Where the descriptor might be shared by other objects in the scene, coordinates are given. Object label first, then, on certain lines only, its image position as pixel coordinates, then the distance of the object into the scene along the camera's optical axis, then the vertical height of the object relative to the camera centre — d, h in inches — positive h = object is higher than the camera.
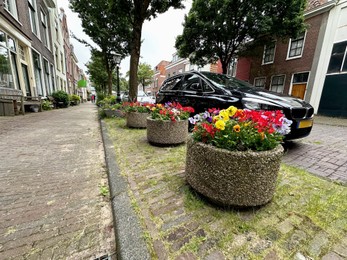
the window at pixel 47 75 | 491.7 +53.9
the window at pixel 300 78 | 434.9 +70.7
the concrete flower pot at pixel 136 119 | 196.7 -27.3
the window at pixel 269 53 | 509.4 +155.0
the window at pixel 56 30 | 623.7 +246.0
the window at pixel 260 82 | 550.2 +69.2
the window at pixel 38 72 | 422.9 +52.7
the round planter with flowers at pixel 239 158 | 57.5 -20.4
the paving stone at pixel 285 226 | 52.9 -40.6
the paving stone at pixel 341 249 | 45.3 -40.4
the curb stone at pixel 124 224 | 44.3 -41.7
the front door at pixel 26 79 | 369.6 +28.9
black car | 111.6 +3.0
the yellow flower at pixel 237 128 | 60.0 -9.9
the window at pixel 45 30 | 493.0 +194.4
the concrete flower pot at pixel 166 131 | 129.0 -26.8
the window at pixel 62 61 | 704.5 +138.6
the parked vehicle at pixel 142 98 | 601.0 -4.3
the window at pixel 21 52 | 353.8 +85.4
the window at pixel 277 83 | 490.4 +59.8
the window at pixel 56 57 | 622.1 +137.3
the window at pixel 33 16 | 408.8 +193.9
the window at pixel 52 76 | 567.8 +57.0
